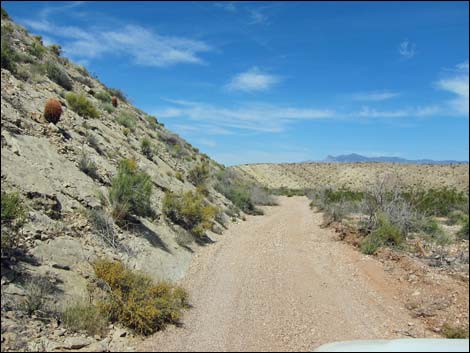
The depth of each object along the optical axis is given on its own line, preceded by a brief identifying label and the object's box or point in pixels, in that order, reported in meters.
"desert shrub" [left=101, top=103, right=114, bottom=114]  21.76
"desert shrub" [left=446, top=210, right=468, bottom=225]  16.84
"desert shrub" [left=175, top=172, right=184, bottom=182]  20.32
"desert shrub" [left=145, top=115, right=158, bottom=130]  29.45
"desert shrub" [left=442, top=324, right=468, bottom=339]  6.73
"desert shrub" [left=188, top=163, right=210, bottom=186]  23.04
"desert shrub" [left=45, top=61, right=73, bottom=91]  17.89
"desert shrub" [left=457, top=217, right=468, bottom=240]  14.52
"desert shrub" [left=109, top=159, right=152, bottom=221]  11.30
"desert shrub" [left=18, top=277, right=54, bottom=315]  6.25
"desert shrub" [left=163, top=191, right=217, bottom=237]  14.37
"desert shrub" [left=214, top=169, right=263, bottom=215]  26.53
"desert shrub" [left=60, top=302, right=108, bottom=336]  6.39
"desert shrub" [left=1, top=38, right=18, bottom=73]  14.10
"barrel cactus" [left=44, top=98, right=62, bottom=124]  12.91
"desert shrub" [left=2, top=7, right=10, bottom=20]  21.22
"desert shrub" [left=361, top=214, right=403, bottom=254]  13.30
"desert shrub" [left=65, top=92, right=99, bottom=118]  16.48
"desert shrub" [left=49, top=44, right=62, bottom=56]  24.40
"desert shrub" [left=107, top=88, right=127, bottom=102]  29.02
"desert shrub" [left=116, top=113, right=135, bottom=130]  21.12
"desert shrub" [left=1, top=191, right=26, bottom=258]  7.01
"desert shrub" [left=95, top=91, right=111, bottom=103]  22.97
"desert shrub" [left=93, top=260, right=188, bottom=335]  6.95
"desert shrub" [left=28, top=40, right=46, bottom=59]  18.91
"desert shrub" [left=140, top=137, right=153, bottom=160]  19.70
